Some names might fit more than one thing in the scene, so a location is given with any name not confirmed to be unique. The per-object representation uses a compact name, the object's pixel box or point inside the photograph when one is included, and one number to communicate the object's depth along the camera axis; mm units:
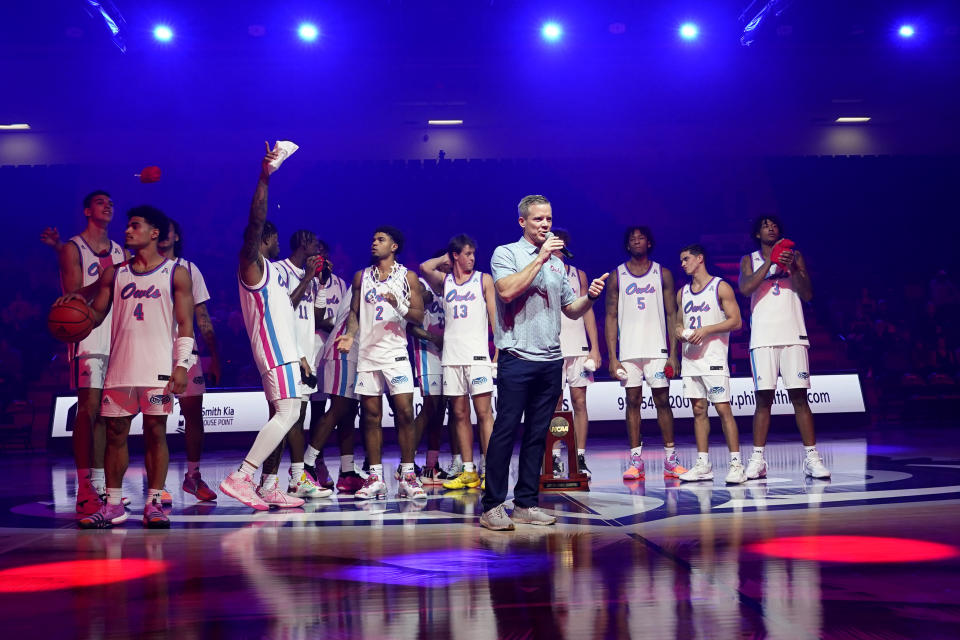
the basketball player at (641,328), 7559
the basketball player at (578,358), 7773
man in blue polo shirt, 4930
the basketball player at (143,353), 5266
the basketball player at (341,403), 7066
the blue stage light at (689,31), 16406
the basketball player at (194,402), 6559
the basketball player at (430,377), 7242
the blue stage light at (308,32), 15906
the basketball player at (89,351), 5910
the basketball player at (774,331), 7105
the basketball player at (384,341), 6480
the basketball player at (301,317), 6406
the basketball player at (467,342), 6832
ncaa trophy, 6570
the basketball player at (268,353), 5895
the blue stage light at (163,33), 15734
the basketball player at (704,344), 7160
